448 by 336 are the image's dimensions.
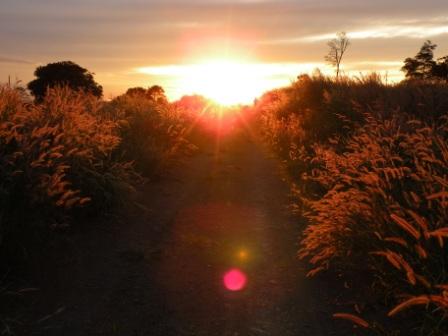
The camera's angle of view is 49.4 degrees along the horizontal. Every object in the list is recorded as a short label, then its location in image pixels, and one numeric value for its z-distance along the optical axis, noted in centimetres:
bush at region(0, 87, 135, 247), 567
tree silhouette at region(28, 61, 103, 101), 2339
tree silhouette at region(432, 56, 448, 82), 3643
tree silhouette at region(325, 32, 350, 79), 4162
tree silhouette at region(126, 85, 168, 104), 1990
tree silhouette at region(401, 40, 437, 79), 4516
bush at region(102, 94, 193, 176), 1213
